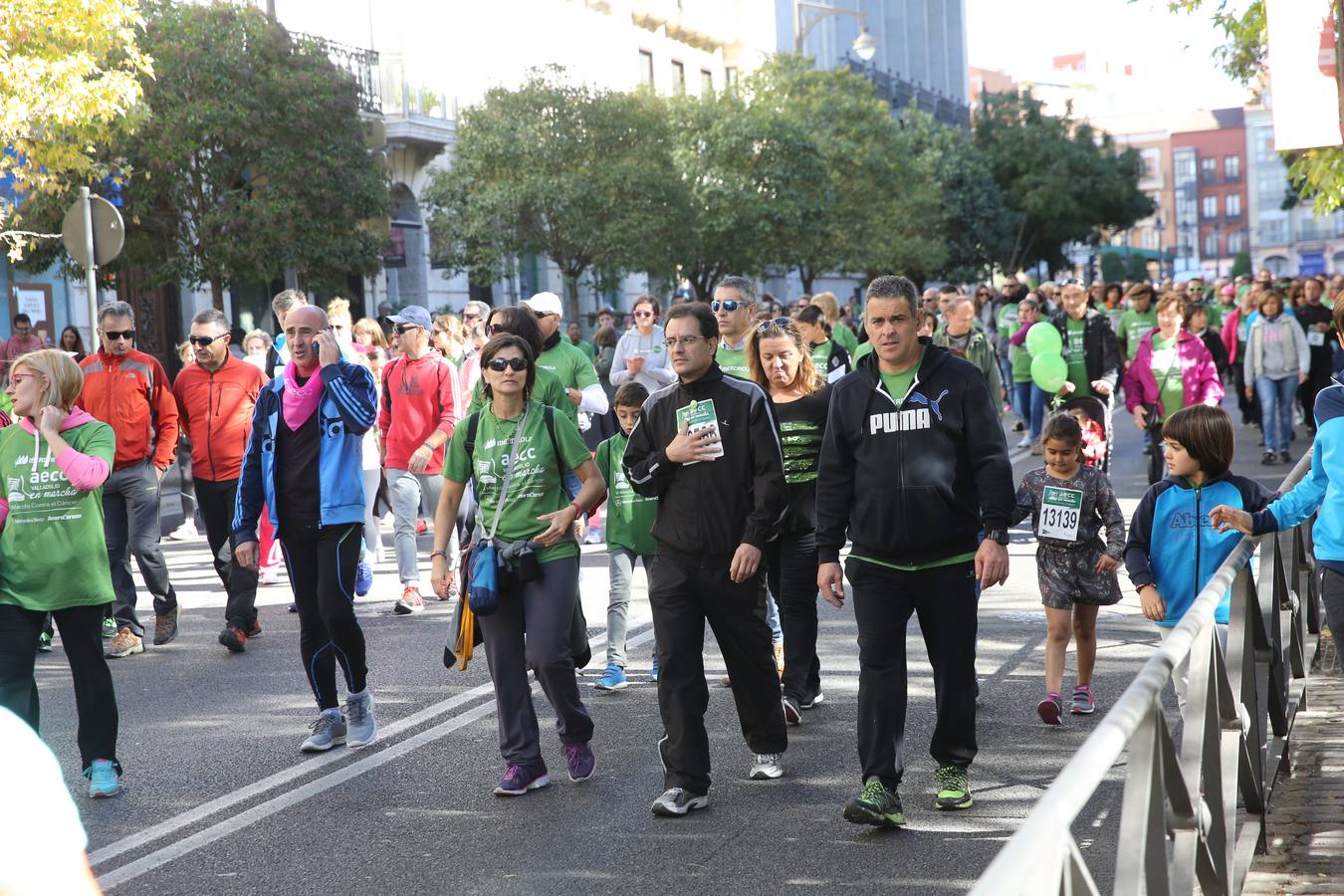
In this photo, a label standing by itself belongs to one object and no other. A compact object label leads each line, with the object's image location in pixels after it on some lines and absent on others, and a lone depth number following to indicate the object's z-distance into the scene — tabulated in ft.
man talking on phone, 22.68
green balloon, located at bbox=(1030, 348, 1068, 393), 42.93
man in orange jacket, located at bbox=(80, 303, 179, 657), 31.48
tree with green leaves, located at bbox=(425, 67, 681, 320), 95.45
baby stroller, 33.78
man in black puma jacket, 18.13
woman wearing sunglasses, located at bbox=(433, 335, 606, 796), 20.30
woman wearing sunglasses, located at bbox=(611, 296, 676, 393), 41.52
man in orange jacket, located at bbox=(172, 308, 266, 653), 31.83
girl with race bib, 23.03
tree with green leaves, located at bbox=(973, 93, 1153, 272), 196.24
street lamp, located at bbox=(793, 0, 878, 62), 125.80
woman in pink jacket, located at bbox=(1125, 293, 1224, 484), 43.60
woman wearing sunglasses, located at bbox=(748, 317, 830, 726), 23.52
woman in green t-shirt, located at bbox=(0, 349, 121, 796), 20.51
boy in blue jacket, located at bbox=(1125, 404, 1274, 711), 18.89
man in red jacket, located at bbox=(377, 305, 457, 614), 35.17
